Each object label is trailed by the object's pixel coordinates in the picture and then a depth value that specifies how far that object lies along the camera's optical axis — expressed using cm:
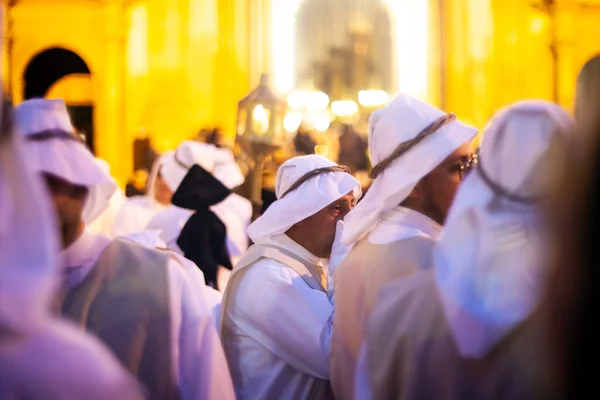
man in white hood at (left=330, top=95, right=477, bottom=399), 261
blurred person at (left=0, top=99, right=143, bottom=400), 138
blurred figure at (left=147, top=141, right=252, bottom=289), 531
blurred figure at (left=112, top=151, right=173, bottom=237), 644
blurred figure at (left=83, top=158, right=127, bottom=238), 519
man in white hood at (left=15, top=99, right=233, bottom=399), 229
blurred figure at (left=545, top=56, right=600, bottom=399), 154
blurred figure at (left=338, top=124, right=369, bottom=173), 867
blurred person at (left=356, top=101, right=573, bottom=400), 191
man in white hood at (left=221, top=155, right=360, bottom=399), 311
